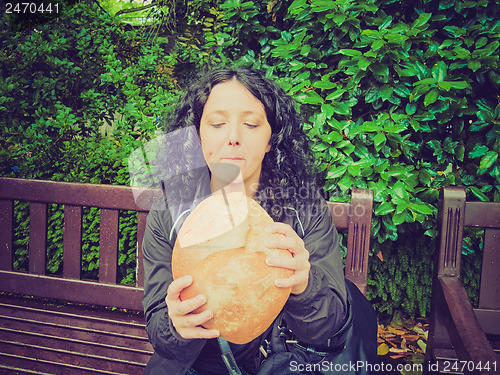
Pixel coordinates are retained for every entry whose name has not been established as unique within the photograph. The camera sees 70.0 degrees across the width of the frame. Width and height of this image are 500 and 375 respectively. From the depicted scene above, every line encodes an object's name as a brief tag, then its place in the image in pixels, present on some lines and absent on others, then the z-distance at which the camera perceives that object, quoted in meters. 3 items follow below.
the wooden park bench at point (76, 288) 1.82
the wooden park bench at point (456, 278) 1.72
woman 1.00
